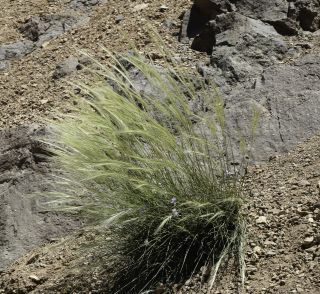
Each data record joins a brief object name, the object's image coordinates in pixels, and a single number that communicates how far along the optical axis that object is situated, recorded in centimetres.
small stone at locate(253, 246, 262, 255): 329
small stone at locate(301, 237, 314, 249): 318
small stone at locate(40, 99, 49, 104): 505
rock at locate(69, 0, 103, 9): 621
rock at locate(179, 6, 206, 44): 516
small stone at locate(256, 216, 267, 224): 344
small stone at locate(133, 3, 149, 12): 569
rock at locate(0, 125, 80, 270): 418
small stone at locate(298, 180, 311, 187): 357
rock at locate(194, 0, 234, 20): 514
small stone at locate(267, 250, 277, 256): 324
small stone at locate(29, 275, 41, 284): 385
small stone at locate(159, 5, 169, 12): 557
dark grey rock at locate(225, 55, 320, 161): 414
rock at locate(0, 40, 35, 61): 586
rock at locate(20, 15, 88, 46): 598
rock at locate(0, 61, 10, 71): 573
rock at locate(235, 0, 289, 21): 500
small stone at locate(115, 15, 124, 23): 564
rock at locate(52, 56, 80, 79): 526
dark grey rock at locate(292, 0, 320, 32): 494
